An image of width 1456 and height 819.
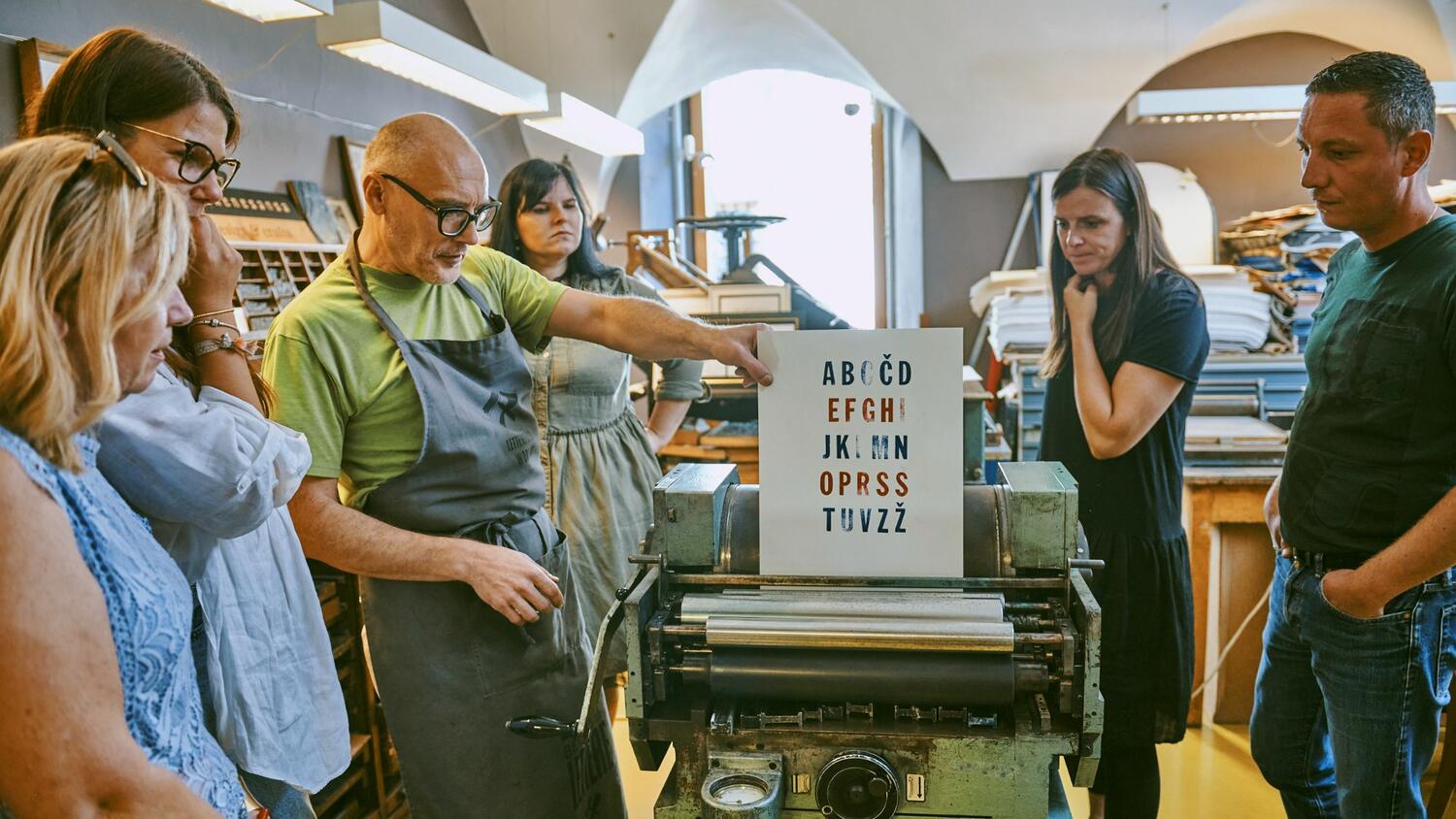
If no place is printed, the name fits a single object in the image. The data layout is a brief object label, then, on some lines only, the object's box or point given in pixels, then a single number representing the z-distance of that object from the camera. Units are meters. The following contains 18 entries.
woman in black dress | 1.94
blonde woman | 0.76
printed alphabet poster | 1.23
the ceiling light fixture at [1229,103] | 4.12
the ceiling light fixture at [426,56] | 2.58
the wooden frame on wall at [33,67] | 2.61
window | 7.04
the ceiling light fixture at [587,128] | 3.67
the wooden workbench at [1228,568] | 2.83
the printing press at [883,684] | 1.13
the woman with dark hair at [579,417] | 2.38
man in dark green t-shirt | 1.52
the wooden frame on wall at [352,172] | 4.05
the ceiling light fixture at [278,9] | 2.31
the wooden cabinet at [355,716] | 2.35
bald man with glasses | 1.41
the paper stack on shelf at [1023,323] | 3.20
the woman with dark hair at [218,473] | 1.06
